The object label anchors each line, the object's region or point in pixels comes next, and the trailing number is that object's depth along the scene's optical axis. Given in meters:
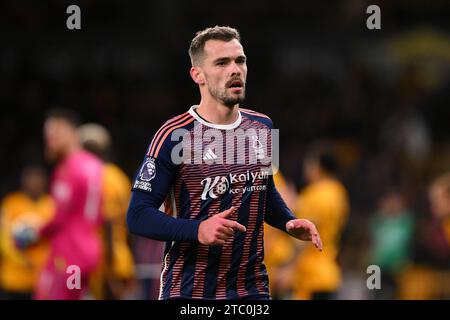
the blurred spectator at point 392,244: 25.70
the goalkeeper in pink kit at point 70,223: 15.80
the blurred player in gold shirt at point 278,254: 17.83
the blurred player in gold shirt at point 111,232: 16.95
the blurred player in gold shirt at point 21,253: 20.33
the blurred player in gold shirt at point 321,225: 17.81
